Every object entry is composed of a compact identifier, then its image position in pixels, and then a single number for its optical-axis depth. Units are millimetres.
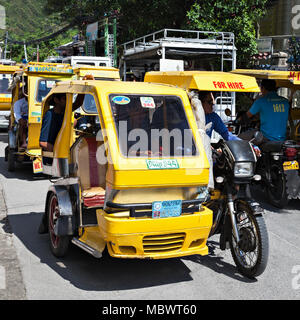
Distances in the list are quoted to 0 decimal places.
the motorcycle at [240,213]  4453
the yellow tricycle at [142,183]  4156
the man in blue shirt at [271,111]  7742
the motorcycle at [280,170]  7215
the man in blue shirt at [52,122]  5902
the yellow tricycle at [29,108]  9836
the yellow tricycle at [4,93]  17570
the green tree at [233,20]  18234
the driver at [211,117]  5660
